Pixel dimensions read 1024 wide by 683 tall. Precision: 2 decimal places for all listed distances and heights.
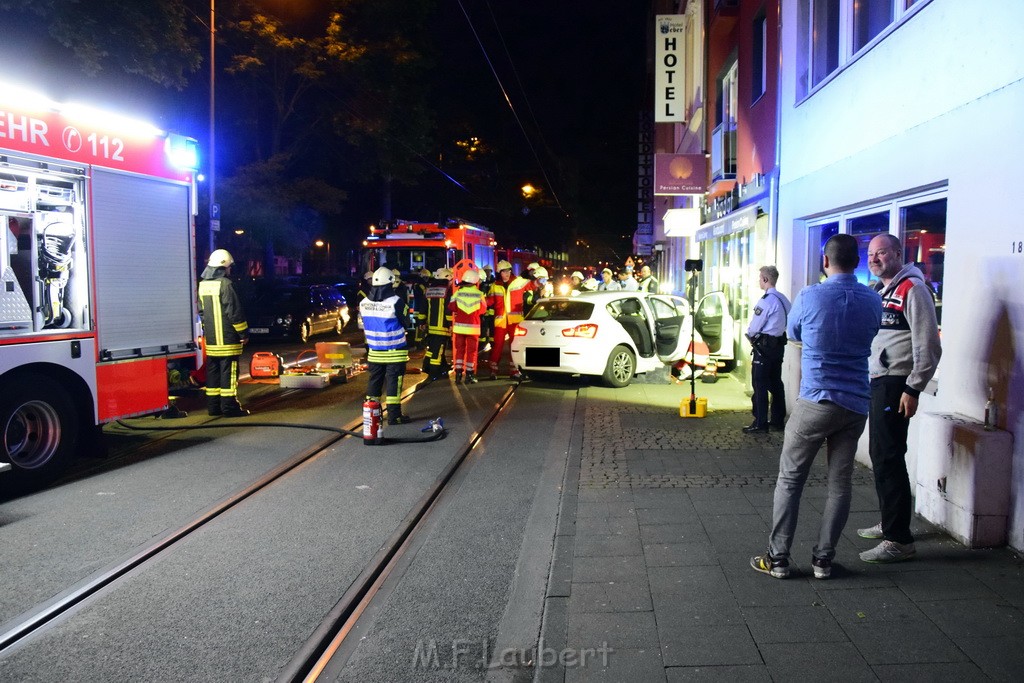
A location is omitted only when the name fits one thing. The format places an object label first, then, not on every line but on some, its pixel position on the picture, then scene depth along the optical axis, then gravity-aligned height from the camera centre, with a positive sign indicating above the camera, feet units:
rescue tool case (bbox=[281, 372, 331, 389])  41.98 -4.14
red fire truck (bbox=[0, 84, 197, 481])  22.26 +0.75
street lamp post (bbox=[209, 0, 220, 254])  66.54 +15.36
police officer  28.99 -1.72
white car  40.45 -1.83
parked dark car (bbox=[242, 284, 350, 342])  70.03 -0.97
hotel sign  61.57 +17.39
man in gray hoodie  15.42 -1.42
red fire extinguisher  27.81 -4.20
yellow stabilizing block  32.09 -4.22
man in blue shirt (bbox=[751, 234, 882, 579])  14.32 -1.62
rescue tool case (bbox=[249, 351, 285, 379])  45.55 -3.77
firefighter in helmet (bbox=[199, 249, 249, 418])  33.12 -1.38
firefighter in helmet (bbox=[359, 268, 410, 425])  29.91 -1.06
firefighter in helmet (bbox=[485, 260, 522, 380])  48.47 -0.39
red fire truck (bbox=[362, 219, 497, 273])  65.10 +4.26
